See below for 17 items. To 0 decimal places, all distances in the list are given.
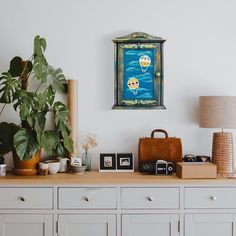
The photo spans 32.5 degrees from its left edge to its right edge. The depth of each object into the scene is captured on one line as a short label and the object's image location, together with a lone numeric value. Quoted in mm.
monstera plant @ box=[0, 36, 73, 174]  2725
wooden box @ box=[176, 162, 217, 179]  2750
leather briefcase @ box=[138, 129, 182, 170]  3027
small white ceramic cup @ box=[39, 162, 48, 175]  2869
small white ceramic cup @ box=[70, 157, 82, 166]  2967
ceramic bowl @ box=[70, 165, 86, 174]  2937
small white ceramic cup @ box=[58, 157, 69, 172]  2988
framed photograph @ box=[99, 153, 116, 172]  3049
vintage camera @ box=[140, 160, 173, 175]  2887
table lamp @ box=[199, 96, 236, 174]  2826
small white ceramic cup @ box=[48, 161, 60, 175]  2902
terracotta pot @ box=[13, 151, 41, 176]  2838
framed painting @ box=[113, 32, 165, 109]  3129
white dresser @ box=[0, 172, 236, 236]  2705
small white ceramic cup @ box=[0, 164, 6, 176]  2852
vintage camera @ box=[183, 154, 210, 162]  3027
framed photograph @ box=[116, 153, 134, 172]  3055
